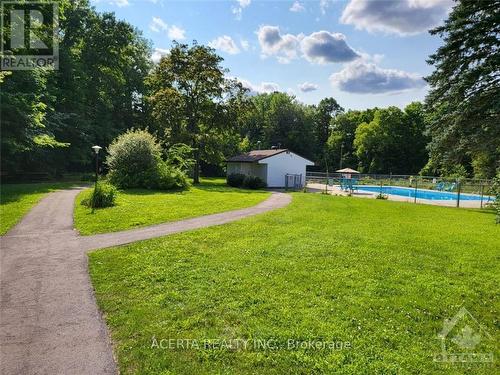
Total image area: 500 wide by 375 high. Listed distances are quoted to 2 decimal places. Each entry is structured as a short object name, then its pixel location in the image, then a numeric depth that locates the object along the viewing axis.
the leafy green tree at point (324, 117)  69.88
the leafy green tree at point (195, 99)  31.02
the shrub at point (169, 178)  22.03
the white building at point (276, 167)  31.73
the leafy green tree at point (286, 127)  57.66
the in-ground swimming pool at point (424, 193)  25.29
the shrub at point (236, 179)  29.91
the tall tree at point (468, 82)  17.75
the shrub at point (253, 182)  28.84
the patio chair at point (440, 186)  29.34
